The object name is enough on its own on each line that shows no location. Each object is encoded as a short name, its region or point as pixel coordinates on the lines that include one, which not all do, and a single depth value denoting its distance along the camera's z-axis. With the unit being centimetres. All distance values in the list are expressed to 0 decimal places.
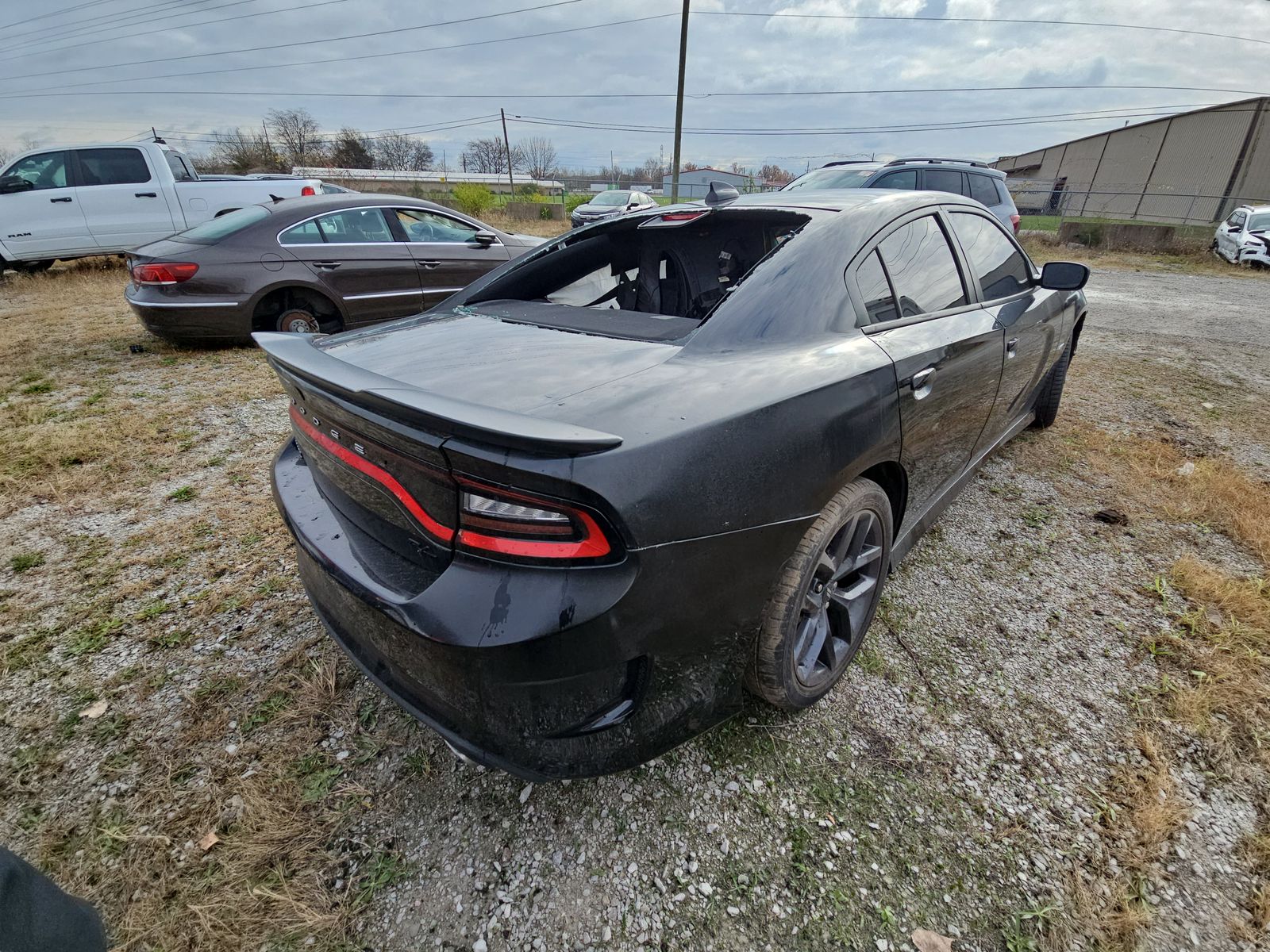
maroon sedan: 504
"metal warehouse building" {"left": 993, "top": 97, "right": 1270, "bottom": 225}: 2798
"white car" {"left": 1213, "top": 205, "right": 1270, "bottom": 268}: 1401
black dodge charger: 115
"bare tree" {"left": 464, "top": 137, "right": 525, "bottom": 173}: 6544
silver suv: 832
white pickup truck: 850
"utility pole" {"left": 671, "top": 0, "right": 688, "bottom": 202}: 1988
